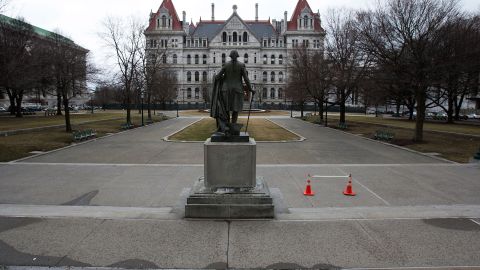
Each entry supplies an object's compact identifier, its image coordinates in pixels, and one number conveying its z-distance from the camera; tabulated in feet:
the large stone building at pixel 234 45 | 374.63
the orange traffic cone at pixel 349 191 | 35.29
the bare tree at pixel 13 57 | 68.80
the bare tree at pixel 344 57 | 119.75
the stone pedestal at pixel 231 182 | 26.37
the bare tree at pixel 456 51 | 75.92
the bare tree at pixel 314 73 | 130.82
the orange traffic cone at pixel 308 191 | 34.96
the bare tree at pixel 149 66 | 147.76
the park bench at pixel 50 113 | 201.52
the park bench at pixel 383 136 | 86.12
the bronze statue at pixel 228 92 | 29.86
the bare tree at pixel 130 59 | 132.42
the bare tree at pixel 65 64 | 97.86
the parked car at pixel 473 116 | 211.00
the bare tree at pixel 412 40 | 76.33
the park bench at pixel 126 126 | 123.34
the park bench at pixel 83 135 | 81.22
